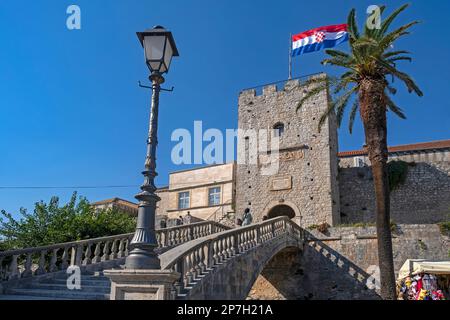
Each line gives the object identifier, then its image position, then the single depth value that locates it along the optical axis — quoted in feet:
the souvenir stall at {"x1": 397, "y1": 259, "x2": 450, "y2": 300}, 38.04
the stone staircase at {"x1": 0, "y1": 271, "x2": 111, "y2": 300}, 28.63
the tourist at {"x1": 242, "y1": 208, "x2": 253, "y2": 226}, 58.54
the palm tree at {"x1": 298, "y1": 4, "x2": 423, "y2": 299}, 46.22
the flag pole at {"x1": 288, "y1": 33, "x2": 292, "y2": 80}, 89.52
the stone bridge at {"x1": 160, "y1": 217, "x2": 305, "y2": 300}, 25.68
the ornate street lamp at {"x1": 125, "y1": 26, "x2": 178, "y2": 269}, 18.86
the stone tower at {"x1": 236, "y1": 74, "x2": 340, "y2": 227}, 77.82
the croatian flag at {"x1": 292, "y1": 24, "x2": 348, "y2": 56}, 75.51
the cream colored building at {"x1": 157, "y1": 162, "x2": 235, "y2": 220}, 96.22
